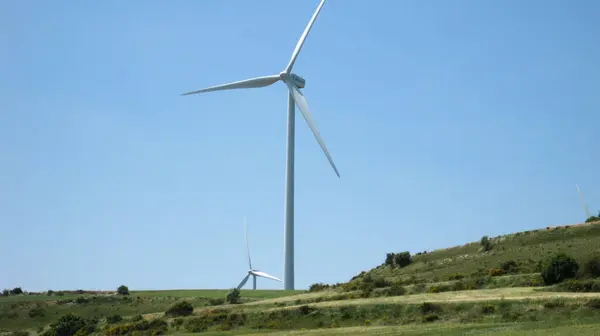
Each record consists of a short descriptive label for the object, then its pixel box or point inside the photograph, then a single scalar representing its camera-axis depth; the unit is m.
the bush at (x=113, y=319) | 90.31
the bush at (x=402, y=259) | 118.94
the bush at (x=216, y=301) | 103.47
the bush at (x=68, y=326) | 87.78
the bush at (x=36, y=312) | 107.18
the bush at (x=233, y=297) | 104.41
